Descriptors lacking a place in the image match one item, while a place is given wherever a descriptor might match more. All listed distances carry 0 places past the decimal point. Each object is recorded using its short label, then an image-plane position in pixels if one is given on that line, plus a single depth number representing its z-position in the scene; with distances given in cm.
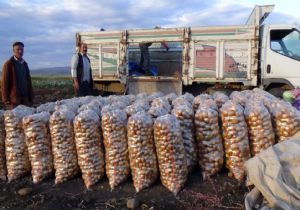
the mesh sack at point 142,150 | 361
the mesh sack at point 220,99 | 425
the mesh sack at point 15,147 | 422
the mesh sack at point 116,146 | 376
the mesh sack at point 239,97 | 422
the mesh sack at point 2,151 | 434
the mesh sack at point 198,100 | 429
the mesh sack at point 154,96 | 493
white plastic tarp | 304
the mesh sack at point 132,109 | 396
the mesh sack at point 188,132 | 376
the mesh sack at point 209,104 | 395
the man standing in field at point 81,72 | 809
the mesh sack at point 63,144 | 396
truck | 1032
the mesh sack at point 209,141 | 371
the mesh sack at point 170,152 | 351
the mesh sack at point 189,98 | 459
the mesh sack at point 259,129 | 364
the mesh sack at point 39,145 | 405
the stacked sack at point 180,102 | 417
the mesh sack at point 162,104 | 420
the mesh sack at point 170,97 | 478
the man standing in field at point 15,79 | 607
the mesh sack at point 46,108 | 457
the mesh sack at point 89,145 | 382
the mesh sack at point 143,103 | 423
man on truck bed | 1271
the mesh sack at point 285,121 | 366
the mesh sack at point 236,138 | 364
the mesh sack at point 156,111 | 384
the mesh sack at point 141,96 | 498
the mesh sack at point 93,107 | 418
